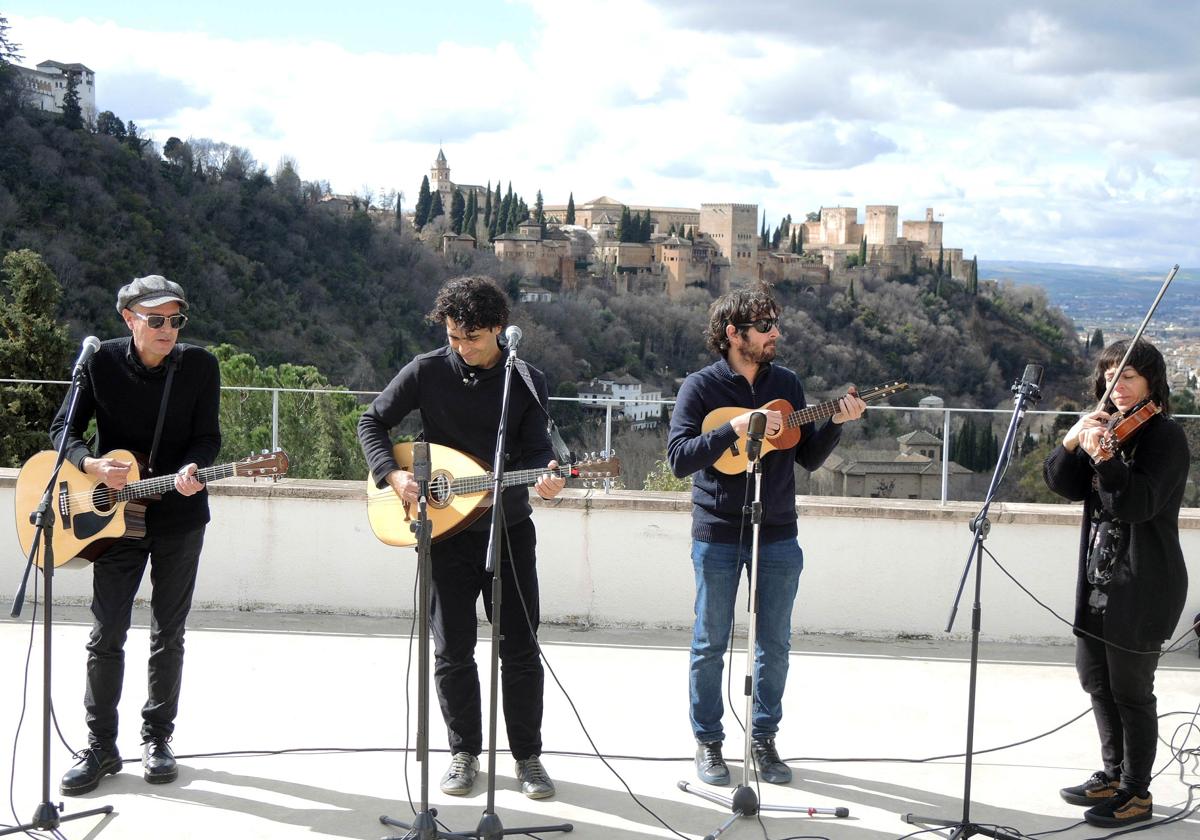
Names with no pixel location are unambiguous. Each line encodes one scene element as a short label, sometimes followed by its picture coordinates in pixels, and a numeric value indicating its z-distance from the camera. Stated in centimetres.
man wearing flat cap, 356
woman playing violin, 321
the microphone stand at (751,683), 325
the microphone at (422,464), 305
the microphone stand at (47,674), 319
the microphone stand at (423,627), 302
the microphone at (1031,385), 321
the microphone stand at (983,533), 313
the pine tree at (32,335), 1583
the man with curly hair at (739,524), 362
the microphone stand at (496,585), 305
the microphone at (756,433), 320
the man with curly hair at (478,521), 349
